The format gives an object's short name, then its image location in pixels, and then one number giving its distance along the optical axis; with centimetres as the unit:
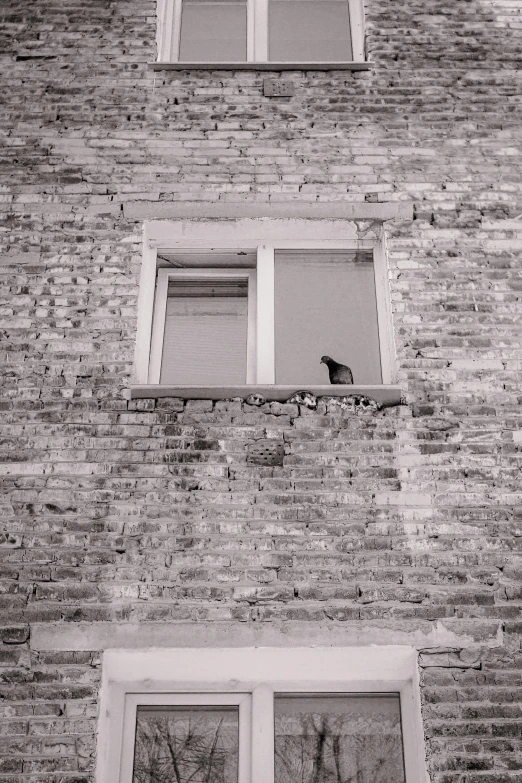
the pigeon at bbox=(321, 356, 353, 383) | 462
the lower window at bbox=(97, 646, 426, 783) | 358
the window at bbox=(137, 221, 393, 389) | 479
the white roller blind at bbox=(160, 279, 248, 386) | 482
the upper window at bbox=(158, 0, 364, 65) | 620
